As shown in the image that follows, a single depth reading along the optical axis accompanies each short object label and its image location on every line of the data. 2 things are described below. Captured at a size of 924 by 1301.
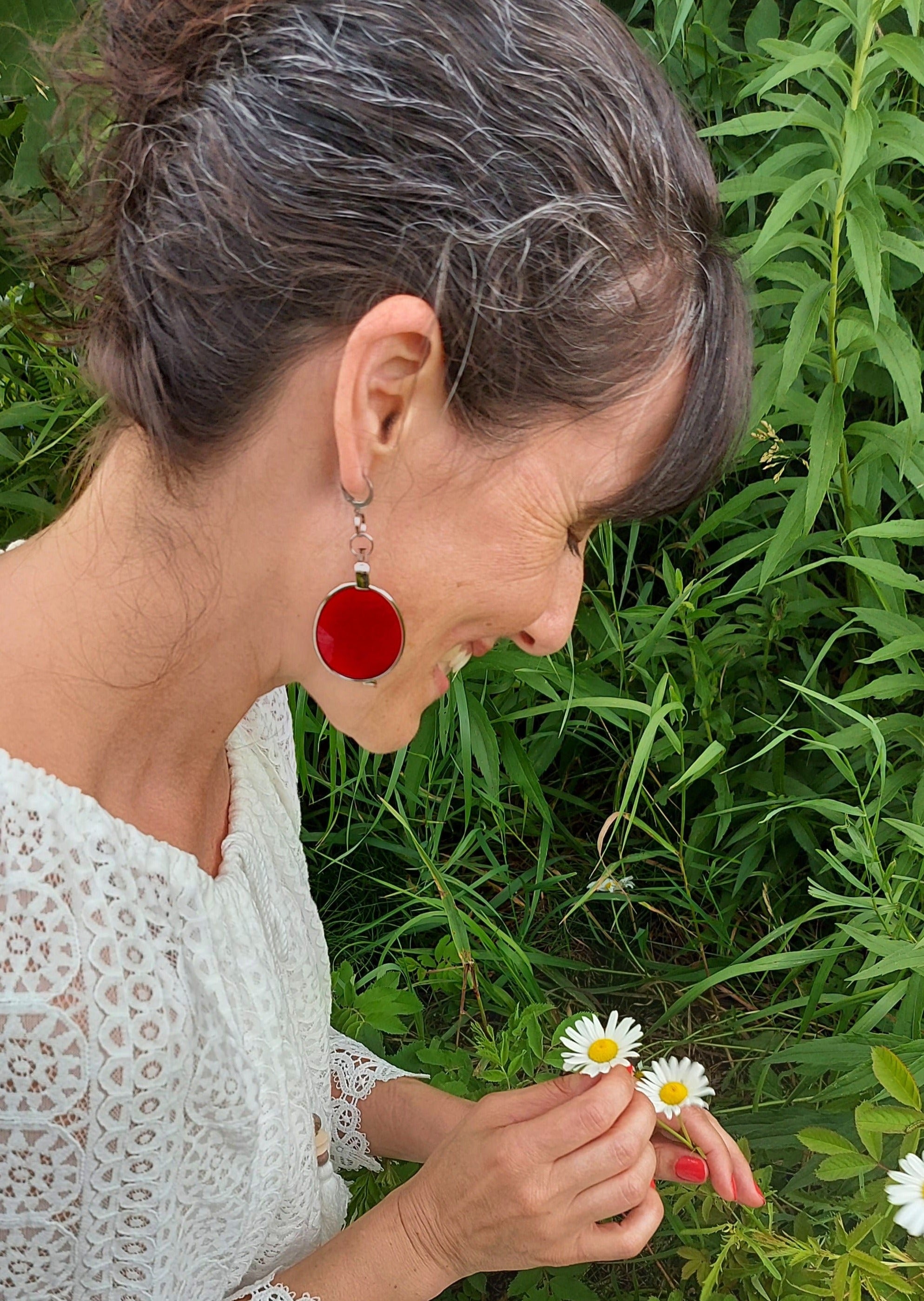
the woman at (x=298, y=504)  0.81
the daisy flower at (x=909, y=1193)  0.93
